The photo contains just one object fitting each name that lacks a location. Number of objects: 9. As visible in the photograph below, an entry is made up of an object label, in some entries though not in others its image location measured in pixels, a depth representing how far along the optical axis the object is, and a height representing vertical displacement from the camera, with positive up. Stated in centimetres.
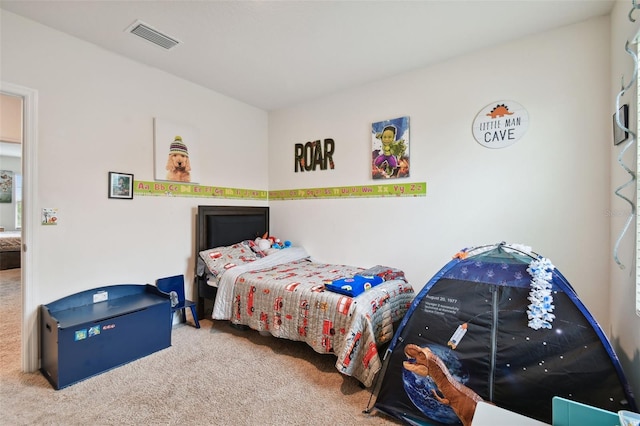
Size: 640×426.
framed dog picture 291 +62
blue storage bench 198 -87
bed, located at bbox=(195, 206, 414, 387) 205 -68
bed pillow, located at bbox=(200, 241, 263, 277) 300 -47
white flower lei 148 -44
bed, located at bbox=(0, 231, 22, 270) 542 -75
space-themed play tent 139 -69
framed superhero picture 300 +66
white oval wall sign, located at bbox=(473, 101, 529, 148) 244 +75
